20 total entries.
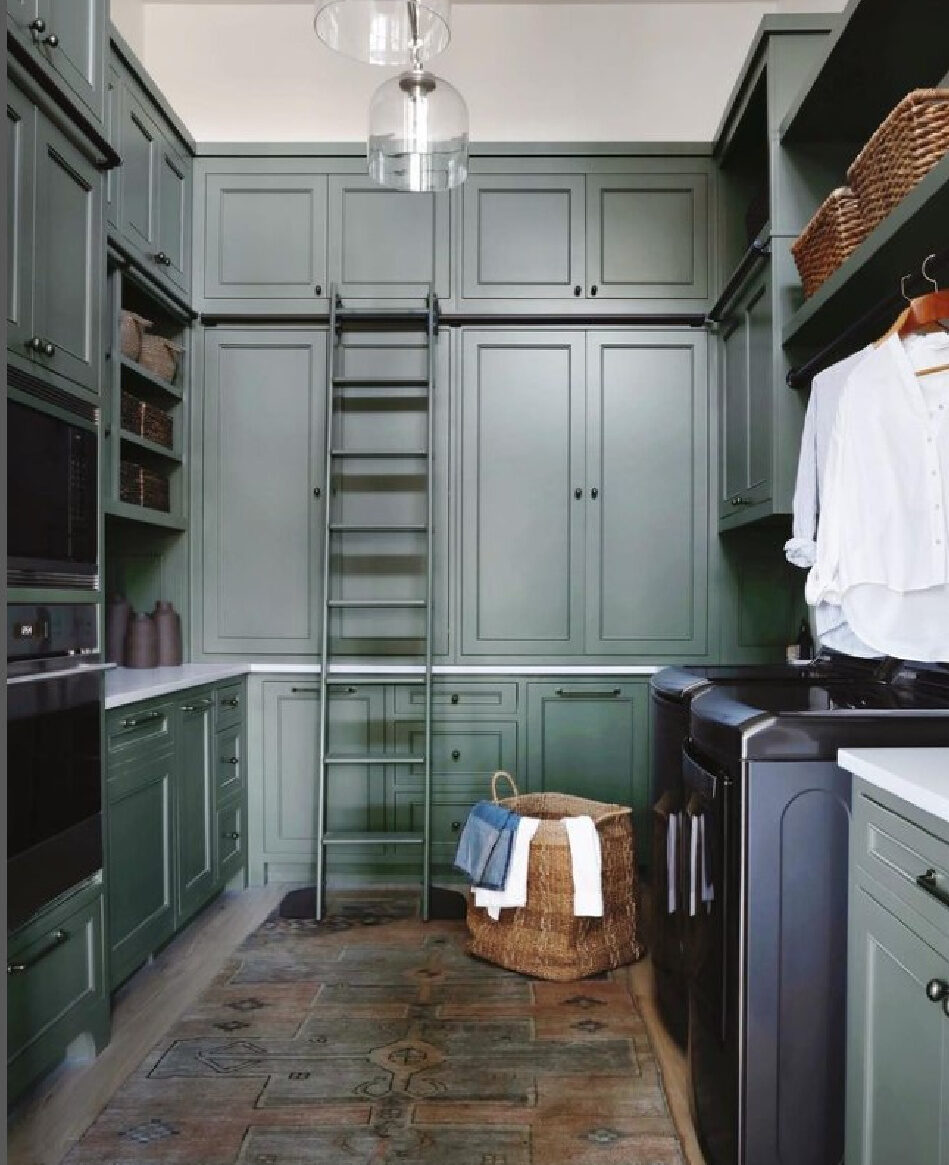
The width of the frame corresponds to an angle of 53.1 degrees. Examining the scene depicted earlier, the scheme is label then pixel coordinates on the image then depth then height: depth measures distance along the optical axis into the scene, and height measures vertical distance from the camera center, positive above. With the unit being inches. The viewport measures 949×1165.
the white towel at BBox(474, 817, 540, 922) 106.3 -31.8
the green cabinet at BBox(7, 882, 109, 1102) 75.9 -33.6
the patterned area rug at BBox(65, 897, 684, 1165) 75.2 -43.3
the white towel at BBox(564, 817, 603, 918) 105.4 -31.1
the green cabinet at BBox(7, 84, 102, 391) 78.1 +30.6
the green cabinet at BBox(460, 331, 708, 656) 141.6 +15.7
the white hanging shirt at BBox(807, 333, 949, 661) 74.8 +7.5
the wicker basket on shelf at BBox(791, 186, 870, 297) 88.5 +35.5
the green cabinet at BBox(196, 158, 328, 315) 142.3 +54.3
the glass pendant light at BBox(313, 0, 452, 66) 79.7 +48.7
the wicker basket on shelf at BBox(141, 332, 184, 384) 131.0 +33.9
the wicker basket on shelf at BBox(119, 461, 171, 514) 124.6 +15.0
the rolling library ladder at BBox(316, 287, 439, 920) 132.1 +5.0
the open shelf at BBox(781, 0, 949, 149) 84.7 +52.2
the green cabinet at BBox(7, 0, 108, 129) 77.9 +48.2
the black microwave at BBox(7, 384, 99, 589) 77.2 +9.2
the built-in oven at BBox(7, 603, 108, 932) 75.7 -13.4
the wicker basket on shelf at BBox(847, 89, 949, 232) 71.3 +35.8
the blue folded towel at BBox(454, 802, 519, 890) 106.9 -28.6
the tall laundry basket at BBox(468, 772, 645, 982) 107.1 -37.6
